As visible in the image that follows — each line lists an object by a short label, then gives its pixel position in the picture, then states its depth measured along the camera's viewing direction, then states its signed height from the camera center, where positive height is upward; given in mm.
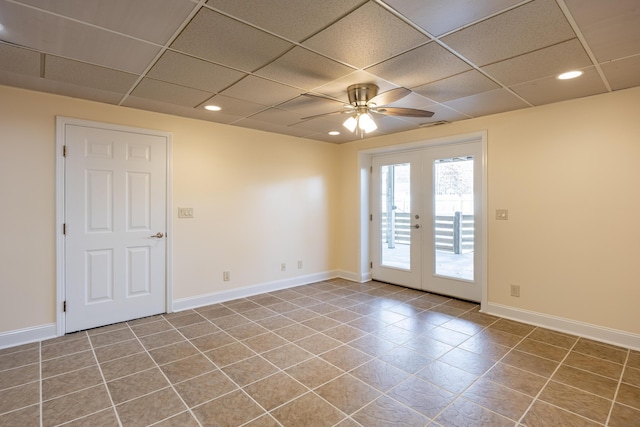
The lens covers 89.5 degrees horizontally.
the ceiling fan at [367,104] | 2922 +1047
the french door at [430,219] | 4367 -83
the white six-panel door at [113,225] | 3355 -106
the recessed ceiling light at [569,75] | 2635 +1151
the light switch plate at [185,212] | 4055 +32
